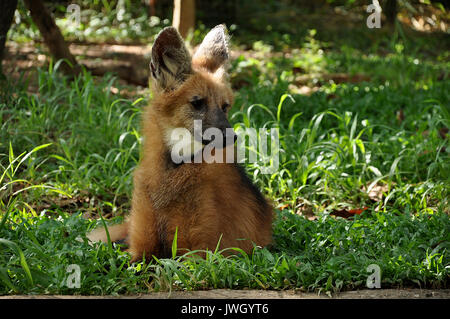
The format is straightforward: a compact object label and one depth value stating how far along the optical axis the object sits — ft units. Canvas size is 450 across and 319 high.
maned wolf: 10.22
